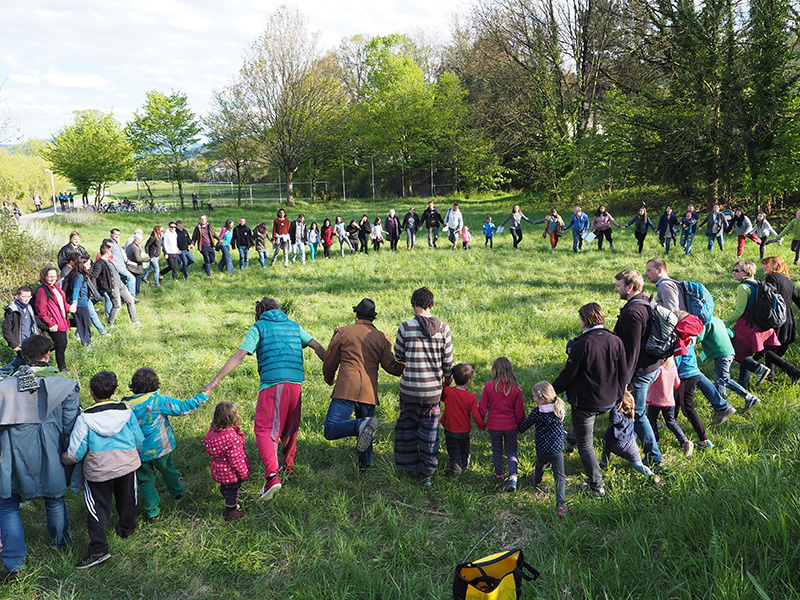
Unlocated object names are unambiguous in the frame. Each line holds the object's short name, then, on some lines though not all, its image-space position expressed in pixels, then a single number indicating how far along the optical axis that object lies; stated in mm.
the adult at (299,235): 16089
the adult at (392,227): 18062
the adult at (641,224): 16109
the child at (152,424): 4543
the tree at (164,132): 37062
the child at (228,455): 4418
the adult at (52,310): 7859
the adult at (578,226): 16500
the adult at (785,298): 6445
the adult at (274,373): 4738
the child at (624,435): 4570
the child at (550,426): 4445
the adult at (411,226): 18016
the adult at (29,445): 3891
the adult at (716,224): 15859
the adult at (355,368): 4906
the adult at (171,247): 13914
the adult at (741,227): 15230
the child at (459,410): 4930
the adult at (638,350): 4602
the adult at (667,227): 16094
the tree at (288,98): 35188
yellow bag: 3023
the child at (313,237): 17219
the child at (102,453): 3998
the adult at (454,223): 17984
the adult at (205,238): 14781
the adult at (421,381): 4797
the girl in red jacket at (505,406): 4828
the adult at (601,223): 16531
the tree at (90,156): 40188
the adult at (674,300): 5496
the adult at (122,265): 11266
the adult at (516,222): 17672
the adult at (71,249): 9657
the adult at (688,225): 15734
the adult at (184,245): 14312
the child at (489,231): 18172
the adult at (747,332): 6328
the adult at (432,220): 18391
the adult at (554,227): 17156
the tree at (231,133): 37875
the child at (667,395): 5035
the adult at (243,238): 15273
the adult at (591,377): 4316
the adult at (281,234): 15711
